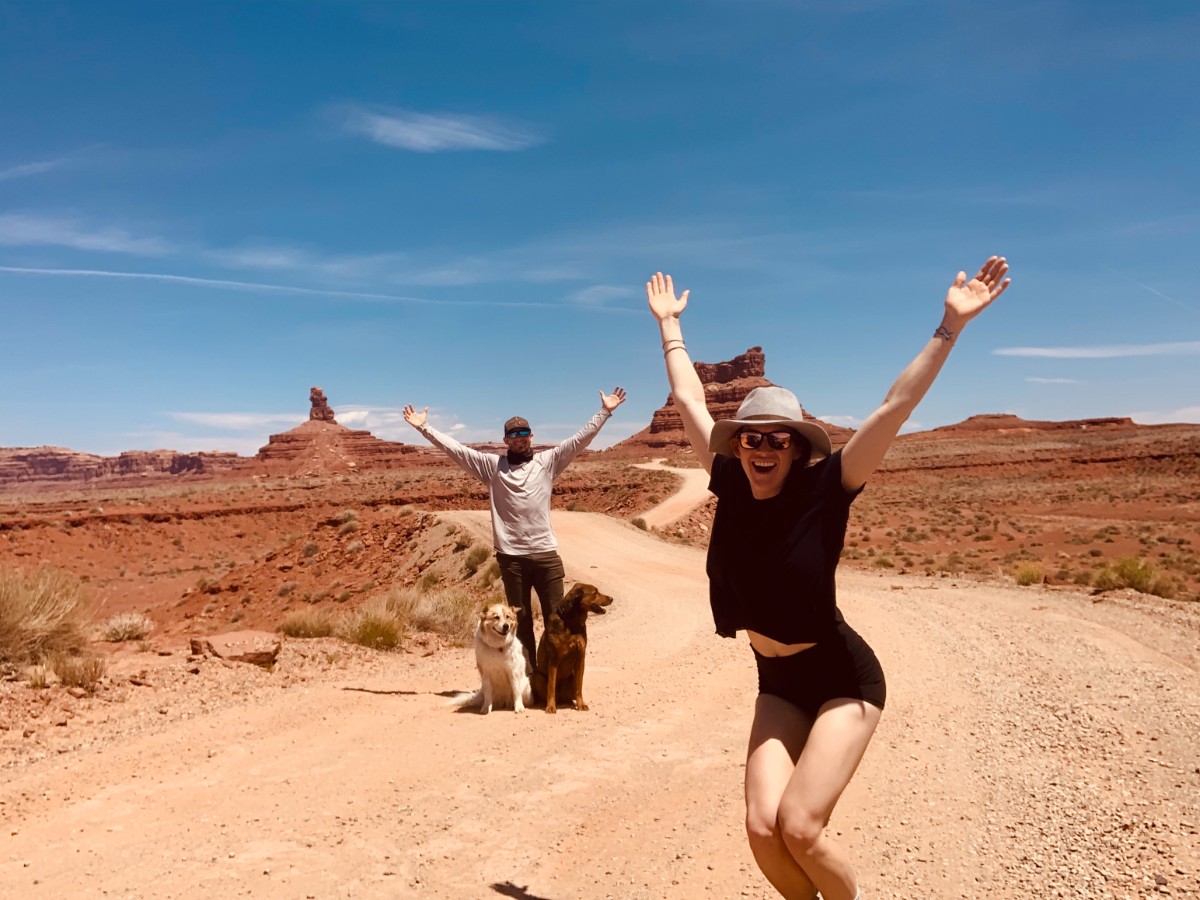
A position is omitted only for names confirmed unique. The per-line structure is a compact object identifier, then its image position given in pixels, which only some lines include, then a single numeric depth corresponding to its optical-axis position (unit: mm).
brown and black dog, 7723
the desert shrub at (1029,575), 18719
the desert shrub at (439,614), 12953
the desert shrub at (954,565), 22759
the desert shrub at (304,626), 11852
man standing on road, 7781
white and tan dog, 7637
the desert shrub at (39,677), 8172
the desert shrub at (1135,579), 17266
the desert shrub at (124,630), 12219
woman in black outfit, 2861
